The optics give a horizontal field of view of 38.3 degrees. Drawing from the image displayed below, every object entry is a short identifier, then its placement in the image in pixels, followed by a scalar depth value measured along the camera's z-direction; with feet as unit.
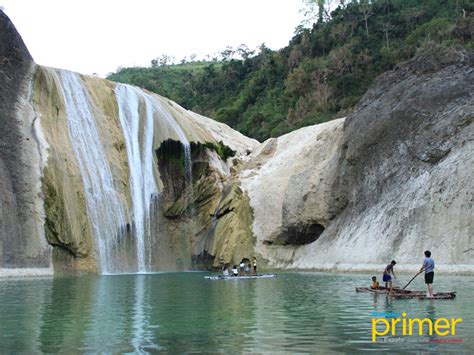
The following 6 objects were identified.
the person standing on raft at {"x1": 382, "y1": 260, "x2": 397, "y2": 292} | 70.33
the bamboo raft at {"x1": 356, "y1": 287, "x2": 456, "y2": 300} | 62.75
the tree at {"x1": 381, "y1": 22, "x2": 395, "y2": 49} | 274.11
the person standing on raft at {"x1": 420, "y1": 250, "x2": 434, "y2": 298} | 62.63
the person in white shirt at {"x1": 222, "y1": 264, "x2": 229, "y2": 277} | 110.81
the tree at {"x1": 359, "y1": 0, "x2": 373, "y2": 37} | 287.63
